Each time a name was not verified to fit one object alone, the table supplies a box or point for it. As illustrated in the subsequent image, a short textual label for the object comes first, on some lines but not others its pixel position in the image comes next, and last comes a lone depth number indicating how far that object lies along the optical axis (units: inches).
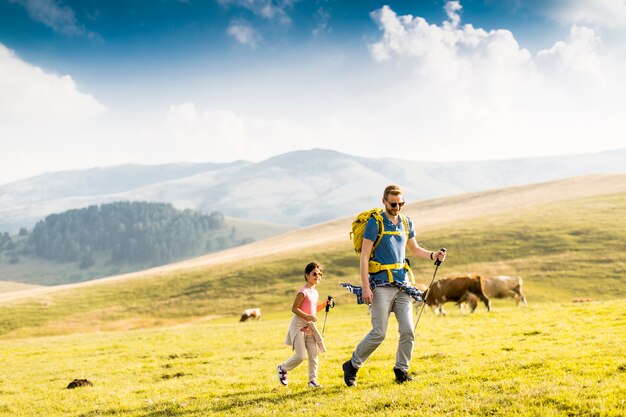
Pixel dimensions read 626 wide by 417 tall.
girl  471.5
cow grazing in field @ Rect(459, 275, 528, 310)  1772.9
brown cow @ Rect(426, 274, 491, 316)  1371.8
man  422.6
